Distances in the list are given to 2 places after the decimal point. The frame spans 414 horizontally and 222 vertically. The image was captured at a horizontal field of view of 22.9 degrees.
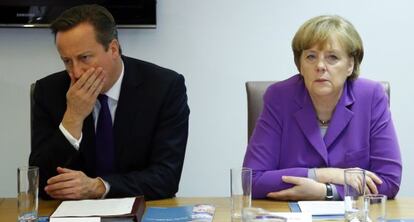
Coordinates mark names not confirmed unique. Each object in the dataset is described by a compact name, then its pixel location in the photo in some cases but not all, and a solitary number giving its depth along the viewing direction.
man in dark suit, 2.77
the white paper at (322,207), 2.45
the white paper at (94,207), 2.38
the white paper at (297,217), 2.37
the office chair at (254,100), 3.03
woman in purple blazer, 2.78
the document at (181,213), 2.41
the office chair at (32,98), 2.95
